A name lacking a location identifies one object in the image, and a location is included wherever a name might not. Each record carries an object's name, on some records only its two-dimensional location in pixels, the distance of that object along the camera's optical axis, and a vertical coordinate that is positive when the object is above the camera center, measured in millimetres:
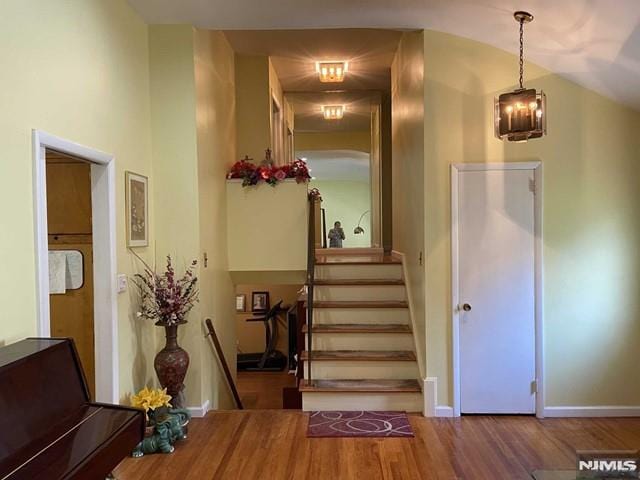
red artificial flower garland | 4598 +619
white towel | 3102 -245
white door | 3662 -513
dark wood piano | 1496 -699
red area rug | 3340 -1465
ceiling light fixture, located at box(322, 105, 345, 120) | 7809 +2119
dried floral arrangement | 3291 -448
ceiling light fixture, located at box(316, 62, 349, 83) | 5758 +2065
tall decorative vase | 3324 -950
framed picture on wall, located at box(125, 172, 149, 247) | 3213 +196
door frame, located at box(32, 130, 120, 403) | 2943 -270
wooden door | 3146 +34
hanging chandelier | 3033 +791
